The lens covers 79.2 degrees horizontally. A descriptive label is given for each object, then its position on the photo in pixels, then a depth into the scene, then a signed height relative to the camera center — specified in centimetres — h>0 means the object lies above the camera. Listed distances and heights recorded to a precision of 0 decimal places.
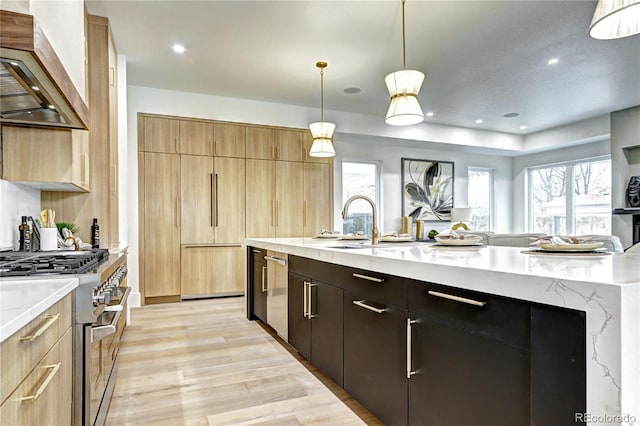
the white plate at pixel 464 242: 219 -17
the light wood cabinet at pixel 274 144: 546 +99
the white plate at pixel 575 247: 158 -15
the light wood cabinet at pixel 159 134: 488 +101
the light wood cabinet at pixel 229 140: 524 +100
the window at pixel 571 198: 709 +25
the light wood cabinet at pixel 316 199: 582 +20
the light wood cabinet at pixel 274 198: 544 +20
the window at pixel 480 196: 837 +33
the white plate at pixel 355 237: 325 -21
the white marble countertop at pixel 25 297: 84 -24
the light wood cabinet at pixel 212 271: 506 -78
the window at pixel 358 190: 700 +41
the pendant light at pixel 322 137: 432 +85
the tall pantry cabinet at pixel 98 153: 318 +51
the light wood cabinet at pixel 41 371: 83 -41
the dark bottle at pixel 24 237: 242 -15
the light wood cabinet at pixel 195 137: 506 +100
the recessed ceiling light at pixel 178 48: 385 +166
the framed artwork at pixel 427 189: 751 +45
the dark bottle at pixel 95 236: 306 -18
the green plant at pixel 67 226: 294 -10
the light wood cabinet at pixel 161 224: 486 -14
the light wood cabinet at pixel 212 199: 507 +18
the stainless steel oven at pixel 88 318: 145 -44
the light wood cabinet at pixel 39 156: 247 +38
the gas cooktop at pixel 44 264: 152 -22
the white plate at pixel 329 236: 370 -23
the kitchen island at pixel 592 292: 84 -22
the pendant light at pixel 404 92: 288 +91
